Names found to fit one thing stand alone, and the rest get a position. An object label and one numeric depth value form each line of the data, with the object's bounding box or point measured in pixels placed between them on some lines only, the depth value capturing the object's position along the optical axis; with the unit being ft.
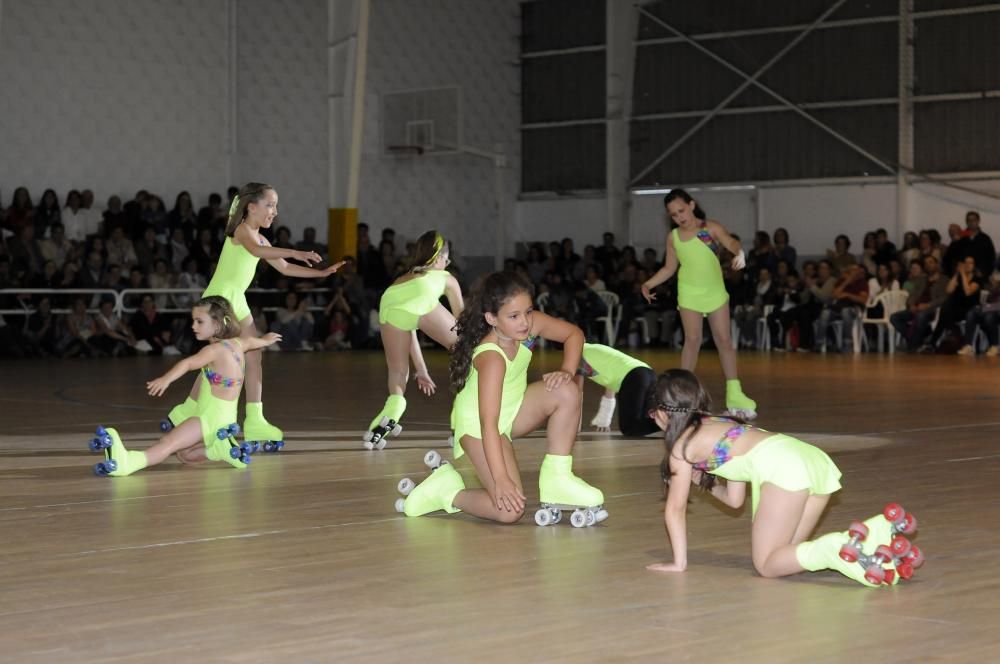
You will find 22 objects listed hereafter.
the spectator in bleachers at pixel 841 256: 70.64
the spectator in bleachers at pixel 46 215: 66.74
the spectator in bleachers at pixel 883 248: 70.82
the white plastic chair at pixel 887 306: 67.00
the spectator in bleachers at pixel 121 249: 66.33
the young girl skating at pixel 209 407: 21.26
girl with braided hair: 13.55
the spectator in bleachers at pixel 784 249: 73.61
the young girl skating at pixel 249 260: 25.34
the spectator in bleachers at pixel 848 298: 67.77
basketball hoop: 85.40
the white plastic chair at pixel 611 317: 73.87
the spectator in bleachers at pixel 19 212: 64.28
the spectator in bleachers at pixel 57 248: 64.44
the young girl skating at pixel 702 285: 31.27
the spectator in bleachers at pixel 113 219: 68.28
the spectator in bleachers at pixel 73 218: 68.39
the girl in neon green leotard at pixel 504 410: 16.26
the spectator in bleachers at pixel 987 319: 62.39
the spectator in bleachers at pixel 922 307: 65.03
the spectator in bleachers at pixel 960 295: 63.05
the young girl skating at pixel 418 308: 26.68
